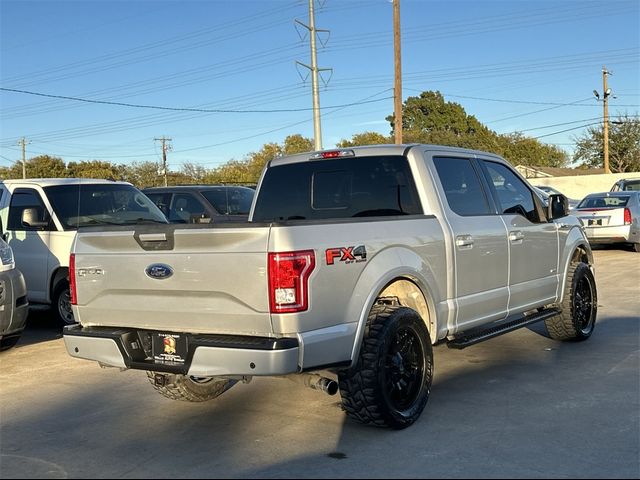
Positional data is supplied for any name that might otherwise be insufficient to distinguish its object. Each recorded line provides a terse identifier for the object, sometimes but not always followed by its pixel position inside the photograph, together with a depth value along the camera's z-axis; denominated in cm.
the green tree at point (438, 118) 7762
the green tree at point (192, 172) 7119
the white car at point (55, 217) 927
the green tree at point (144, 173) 7098
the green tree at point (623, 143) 6384
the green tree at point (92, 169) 6519
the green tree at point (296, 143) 7174
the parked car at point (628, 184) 2375
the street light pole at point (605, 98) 4738
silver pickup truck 430
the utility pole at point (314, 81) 3173
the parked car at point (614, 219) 1705
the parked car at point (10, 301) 720
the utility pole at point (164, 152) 8138
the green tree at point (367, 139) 7319
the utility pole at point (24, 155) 7944
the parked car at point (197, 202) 1291
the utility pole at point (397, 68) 2554
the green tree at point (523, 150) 8706
